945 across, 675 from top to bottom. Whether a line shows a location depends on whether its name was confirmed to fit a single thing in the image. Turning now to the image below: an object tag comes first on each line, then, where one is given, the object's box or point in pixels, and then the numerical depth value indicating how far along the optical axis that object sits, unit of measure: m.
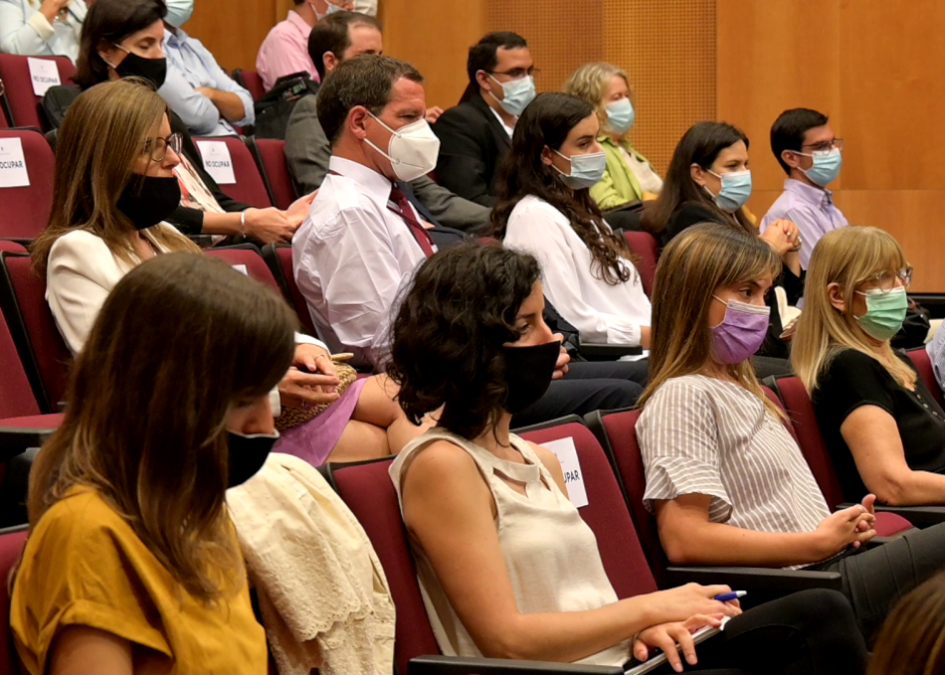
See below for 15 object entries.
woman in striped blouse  4.45
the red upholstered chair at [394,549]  3.54
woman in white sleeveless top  3.50
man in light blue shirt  8.66
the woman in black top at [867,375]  5.42
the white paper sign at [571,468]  4.30
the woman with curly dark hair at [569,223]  6.80
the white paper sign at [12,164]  6.20
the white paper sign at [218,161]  7.68
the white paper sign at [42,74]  7.89
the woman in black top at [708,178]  8.33
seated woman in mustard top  2.46
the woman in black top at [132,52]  7.05
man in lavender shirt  9.52
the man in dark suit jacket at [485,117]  8.97
